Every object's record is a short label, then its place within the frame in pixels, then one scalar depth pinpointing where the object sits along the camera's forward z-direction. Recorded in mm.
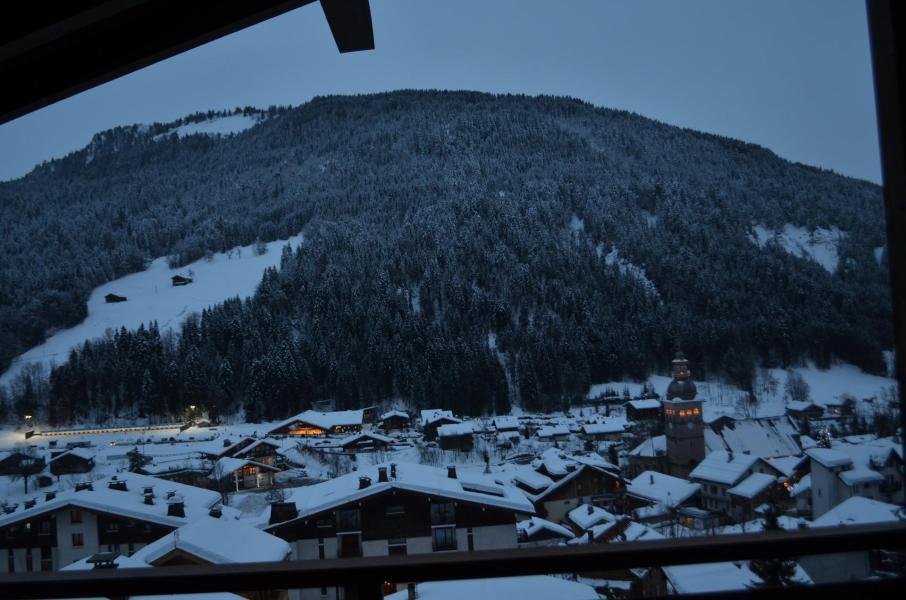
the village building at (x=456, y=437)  160807
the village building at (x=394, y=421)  181917
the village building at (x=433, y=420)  170523
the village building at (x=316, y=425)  167432
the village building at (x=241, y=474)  132896
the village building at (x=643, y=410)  188365
